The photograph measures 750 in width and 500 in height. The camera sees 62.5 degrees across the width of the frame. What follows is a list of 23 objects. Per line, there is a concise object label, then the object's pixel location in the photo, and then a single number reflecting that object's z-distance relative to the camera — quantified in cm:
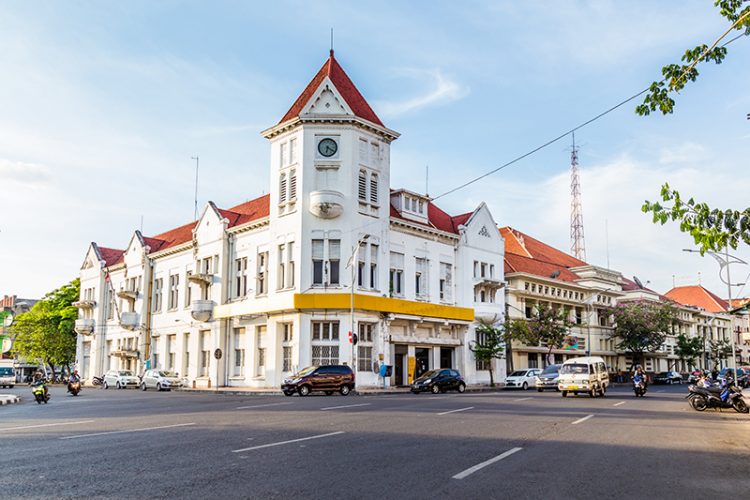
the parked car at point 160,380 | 4347
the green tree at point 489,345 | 4688
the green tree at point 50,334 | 7056
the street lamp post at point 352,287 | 3676
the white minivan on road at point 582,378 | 2845
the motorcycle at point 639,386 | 3197
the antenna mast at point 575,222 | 7488
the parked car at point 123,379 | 5009
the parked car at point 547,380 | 3915
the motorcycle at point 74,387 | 3603
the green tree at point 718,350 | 9144
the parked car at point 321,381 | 2961
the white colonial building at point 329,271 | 3912
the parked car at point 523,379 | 4625
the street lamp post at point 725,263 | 2886
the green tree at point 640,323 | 6644
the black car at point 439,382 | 3528
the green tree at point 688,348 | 8400
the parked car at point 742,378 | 4706
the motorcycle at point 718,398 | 2231
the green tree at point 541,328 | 4997
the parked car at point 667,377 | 6623
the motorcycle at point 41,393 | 2712
